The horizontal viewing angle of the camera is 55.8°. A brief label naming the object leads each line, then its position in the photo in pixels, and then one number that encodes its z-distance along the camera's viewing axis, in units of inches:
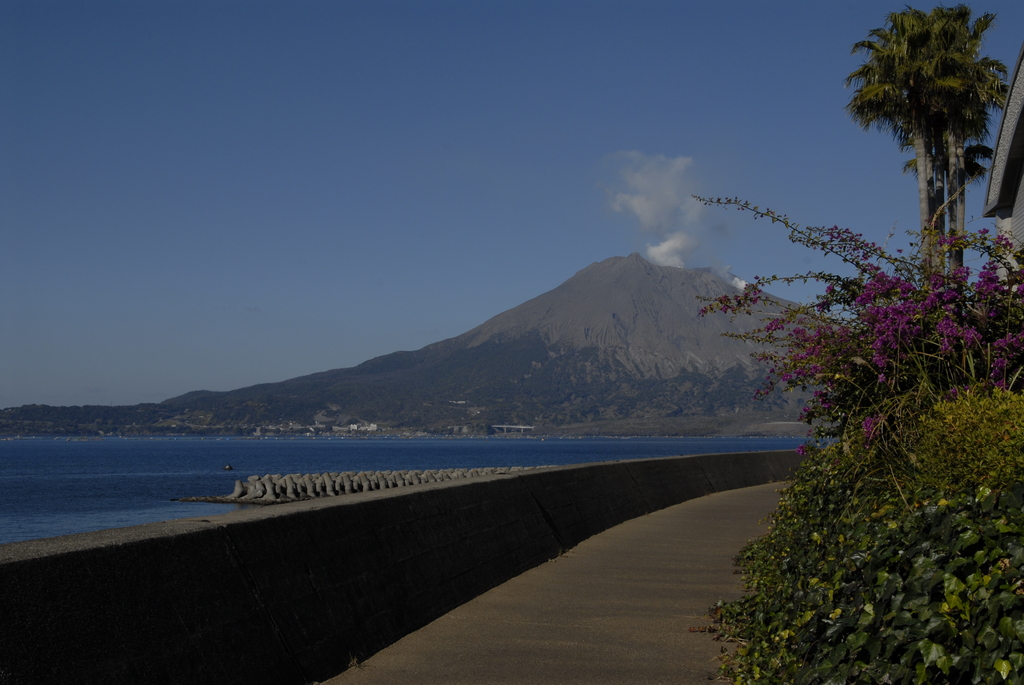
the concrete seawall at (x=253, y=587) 150.2
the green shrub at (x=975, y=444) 210.7
